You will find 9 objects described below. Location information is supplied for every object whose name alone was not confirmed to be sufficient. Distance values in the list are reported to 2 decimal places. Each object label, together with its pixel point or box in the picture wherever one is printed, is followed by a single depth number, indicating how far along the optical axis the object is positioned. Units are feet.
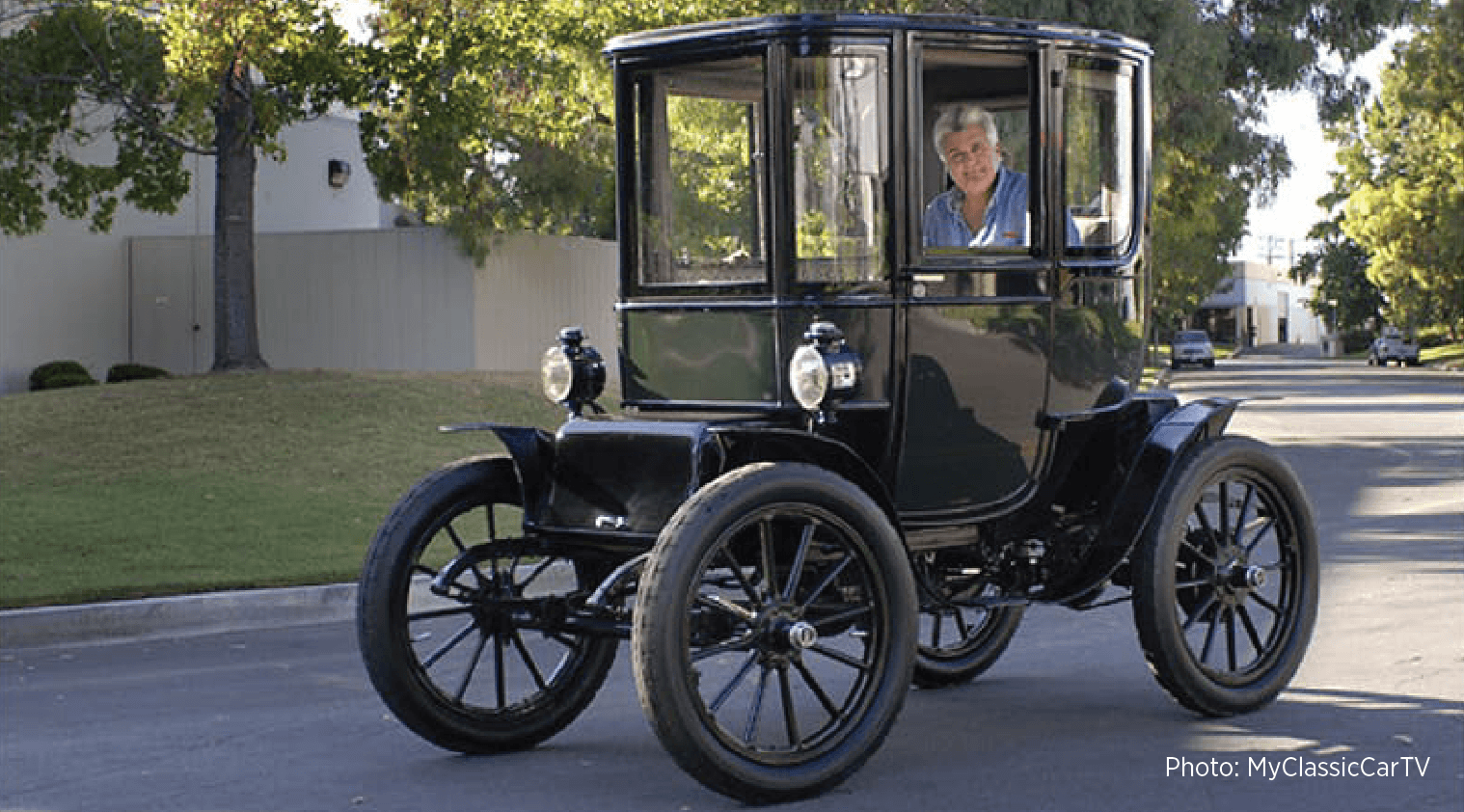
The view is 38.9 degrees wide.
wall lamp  120.98
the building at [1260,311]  463.83
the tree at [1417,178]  177.78
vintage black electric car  20.86
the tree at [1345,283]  353.92
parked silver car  255.91
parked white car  262.73
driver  23.50
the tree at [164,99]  69.97
